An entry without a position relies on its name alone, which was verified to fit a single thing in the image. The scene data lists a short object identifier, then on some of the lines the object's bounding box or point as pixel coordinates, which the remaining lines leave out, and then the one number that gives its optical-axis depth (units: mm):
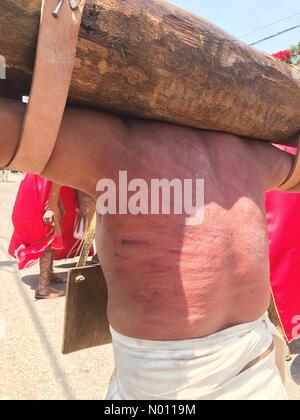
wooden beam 782
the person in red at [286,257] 2535
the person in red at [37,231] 3734
